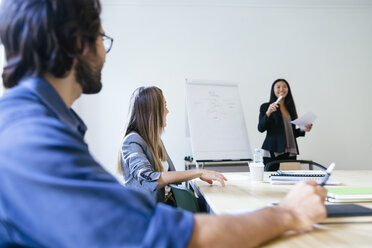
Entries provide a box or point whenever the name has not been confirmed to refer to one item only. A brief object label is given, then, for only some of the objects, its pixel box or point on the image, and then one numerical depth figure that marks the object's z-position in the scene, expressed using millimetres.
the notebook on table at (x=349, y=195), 1056
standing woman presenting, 3053
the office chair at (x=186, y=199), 1400
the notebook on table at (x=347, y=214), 830
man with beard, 462
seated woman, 1617
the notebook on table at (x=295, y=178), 1529
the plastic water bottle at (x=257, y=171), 1692
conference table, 671
